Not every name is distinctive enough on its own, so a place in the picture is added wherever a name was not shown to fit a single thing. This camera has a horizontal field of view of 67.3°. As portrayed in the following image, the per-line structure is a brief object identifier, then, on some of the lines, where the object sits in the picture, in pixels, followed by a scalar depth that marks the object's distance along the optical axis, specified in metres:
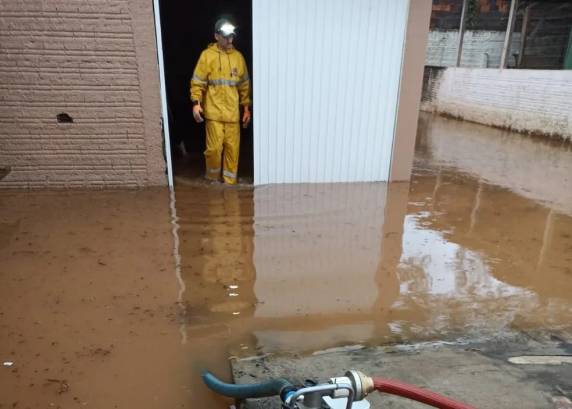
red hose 1.39
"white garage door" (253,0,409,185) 4.92
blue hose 1.57
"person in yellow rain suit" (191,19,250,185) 4.95
